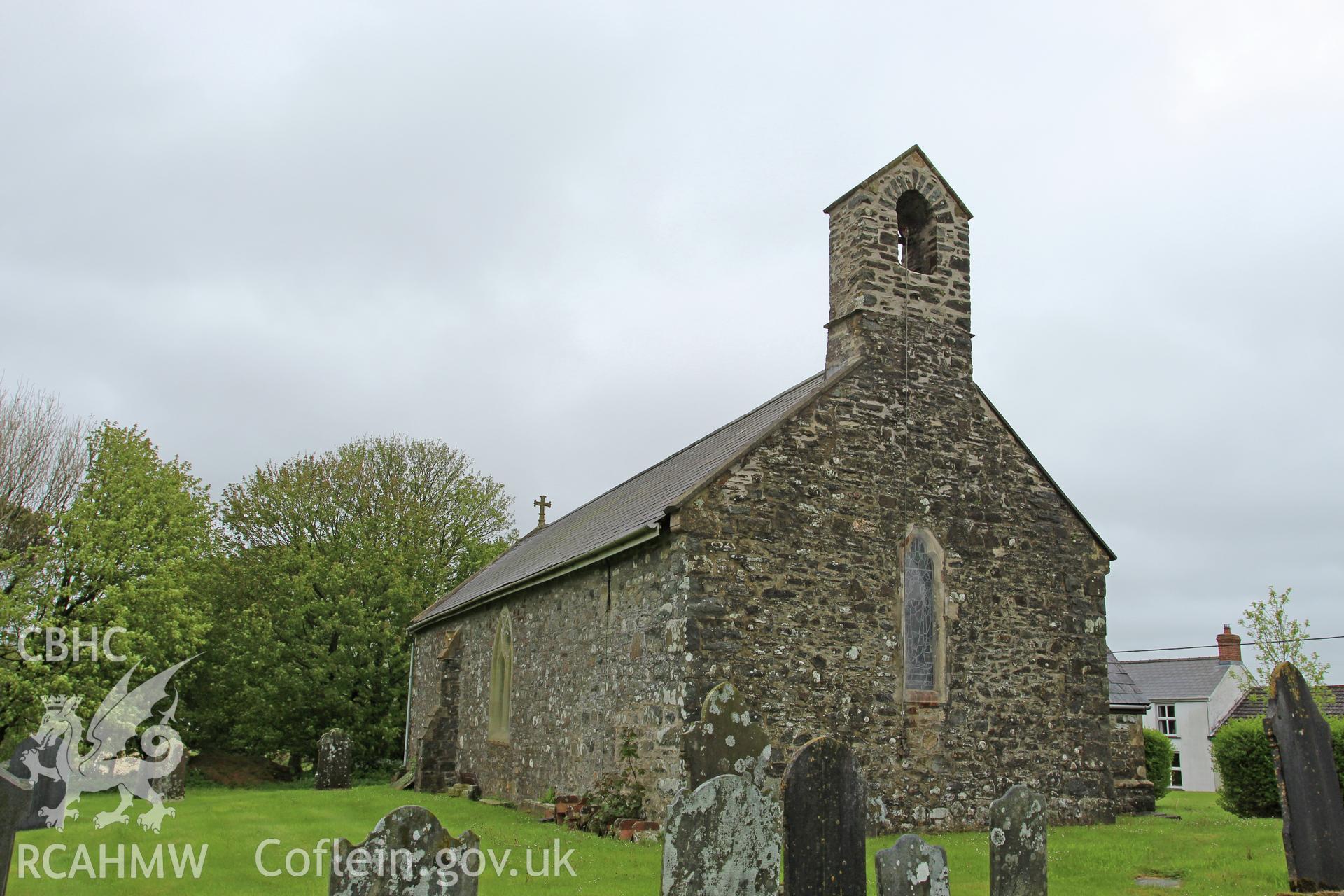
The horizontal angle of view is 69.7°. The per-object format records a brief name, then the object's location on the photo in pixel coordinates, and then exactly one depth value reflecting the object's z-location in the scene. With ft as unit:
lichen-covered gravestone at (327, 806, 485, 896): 19.85
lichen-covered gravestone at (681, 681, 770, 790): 27.81
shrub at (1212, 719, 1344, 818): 57.16
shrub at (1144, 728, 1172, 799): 83.82
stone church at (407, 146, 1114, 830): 40.88
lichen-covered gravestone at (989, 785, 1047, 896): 26.04
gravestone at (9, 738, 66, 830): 46.55
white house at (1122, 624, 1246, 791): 130.31
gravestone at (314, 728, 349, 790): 74.59
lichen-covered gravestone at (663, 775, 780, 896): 21.81
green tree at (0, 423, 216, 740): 68.64
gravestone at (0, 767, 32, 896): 23.75
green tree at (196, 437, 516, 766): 95.71
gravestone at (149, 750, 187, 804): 61.11
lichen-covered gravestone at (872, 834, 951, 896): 23.35
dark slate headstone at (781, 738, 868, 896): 22.57
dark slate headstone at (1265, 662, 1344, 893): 27.68
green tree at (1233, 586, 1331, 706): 75.05
